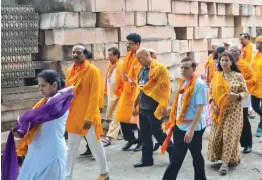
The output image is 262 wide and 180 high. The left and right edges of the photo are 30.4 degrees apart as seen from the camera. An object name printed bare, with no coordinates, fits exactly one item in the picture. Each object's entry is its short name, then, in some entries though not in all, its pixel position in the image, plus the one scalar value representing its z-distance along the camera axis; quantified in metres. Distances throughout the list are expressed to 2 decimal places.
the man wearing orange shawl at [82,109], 5.54
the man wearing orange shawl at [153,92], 6.09
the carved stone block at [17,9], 8.37
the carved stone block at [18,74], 8.36
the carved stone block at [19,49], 8.32
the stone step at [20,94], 8.04
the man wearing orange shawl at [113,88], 7.59
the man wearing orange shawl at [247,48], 9.82
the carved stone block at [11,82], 8.31
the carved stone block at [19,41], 8.32
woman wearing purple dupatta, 3.97
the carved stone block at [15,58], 8.30
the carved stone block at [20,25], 8.34
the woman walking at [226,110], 5.93
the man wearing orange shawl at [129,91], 6.94
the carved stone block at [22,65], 8.38
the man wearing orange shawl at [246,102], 6.85
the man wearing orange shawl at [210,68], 8.32
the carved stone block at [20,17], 8.37
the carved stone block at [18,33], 8.33
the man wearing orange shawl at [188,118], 5.08
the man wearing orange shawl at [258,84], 7.91
